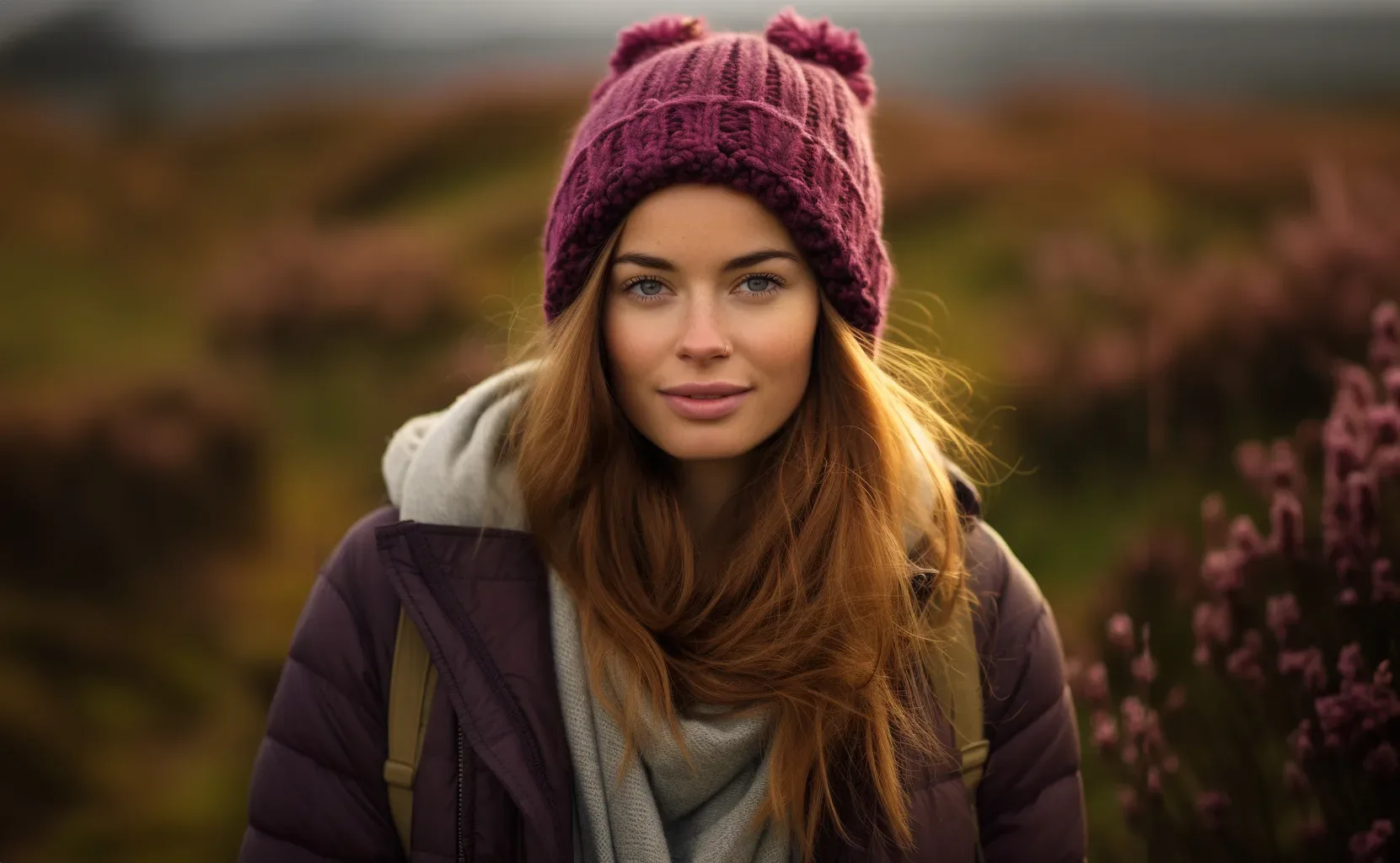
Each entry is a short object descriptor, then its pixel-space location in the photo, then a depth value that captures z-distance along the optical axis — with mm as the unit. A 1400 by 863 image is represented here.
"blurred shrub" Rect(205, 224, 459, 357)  4234
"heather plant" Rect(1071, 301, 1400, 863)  2342
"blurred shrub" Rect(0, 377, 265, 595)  3648
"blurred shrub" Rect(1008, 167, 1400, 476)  3354
